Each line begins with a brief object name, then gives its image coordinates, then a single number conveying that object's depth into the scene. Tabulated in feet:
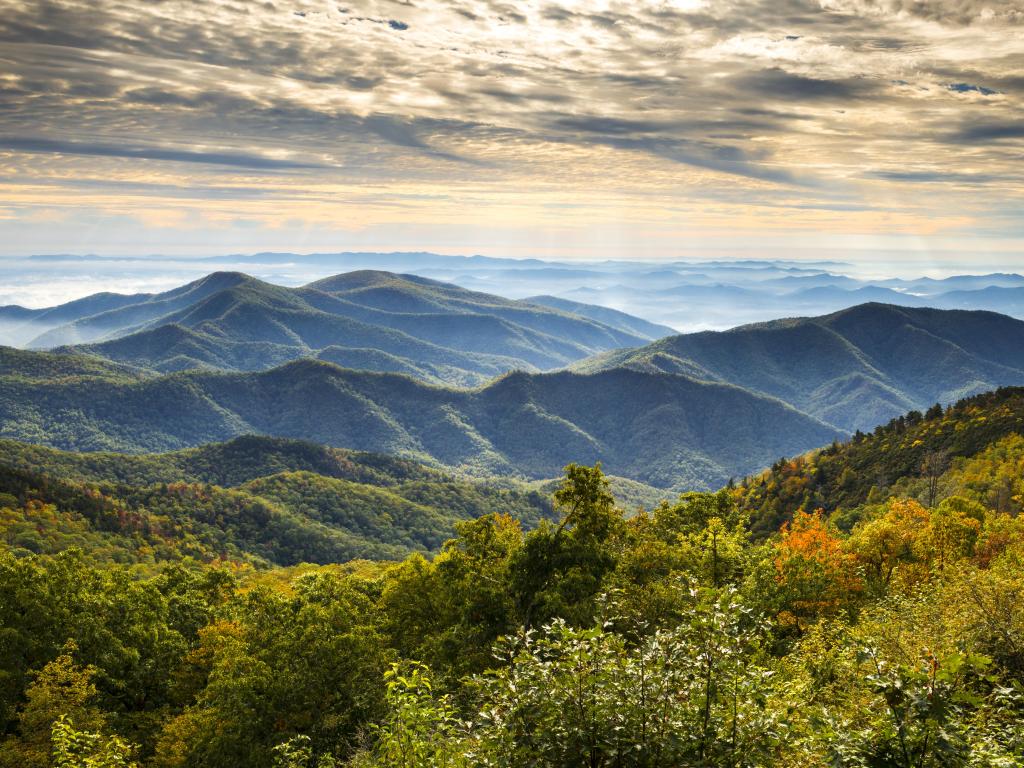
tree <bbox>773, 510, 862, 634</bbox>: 157.17
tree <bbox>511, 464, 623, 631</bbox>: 123.85
